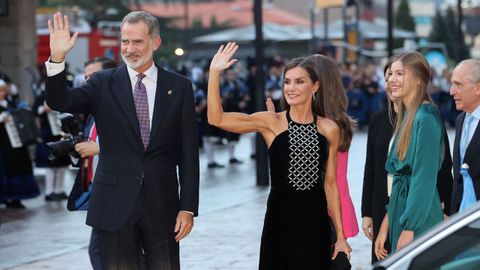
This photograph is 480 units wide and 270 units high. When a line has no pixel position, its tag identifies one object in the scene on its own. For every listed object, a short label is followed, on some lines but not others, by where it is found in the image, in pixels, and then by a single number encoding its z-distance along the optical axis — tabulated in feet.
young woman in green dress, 40.39
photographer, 43.10
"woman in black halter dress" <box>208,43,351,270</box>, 41.87
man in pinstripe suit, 40.93
